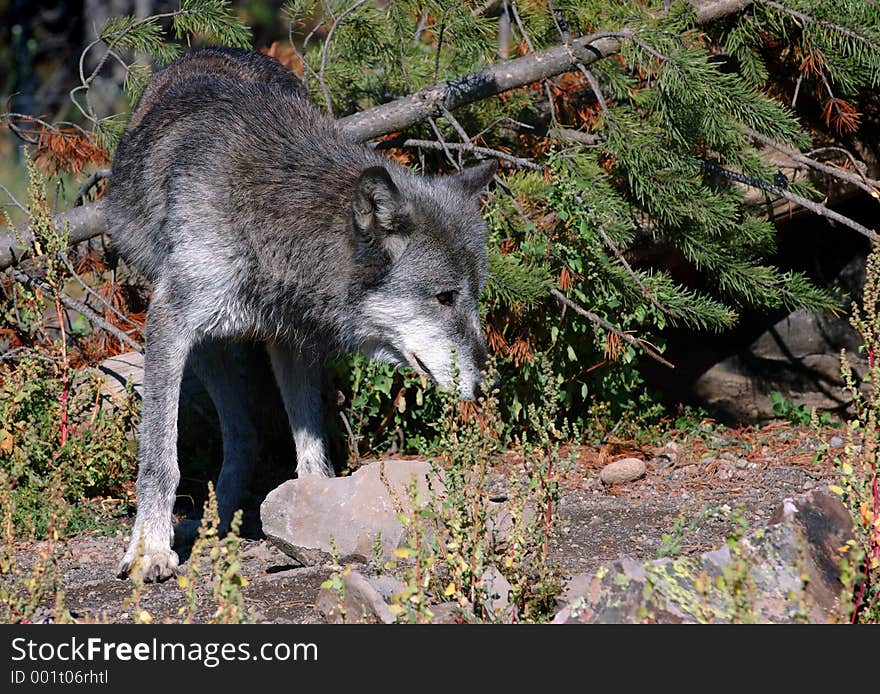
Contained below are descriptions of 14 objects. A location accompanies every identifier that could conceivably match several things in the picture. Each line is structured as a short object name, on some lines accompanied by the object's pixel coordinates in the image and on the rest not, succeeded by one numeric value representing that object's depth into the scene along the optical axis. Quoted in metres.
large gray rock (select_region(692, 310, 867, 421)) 16.22
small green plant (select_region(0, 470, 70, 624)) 7.09
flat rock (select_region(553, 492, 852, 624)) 6.39
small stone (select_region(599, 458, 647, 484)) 12.85
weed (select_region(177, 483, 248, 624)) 6.33
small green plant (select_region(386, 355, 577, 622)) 7.48
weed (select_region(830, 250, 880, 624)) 7.29
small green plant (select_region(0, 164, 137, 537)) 12.23
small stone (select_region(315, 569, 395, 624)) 7.48
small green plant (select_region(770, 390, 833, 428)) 15.13
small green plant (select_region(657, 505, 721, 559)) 7.80
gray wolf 10.80
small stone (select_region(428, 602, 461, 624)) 7.58
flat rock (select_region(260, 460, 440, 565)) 10.52
